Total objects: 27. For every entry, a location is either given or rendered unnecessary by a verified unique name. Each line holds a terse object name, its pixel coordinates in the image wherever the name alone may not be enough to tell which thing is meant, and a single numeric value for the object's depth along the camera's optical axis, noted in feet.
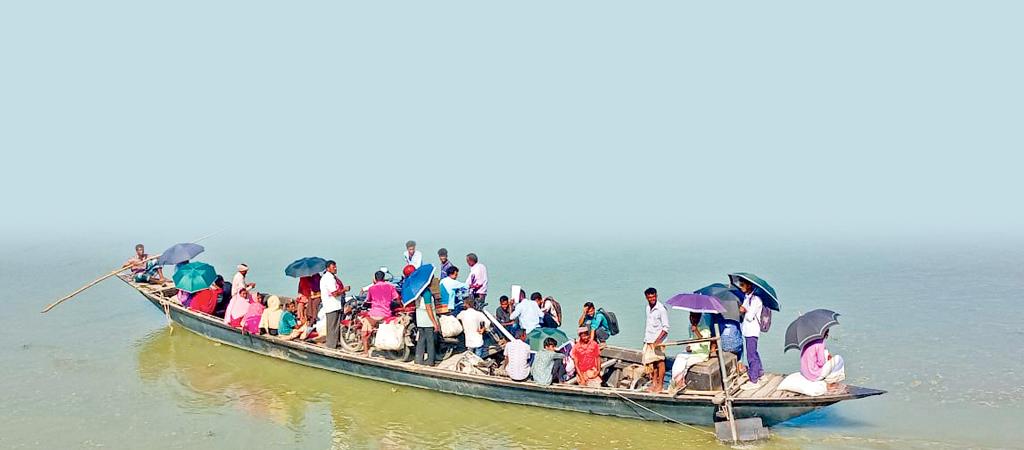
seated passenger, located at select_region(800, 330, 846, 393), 32.17
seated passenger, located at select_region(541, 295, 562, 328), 41.50
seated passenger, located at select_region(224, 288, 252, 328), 46.98
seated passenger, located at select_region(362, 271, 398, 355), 41.06
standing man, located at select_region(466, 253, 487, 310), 44.24
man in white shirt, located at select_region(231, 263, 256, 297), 47.44
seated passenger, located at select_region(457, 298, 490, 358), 39.32
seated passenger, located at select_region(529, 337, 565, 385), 36.04
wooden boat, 32.35
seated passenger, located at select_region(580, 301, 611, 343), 39.04
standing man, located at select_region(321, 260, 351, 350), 41.63
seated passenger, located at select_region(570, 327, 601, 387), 35.78
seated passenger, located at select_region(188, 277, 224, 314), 50.65
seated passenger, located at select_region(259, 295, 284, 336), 45.70
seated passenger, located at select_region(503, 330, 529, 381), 36.50
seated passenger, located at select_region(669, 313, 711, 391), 34.32
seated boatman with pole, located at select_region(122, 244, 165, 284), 59.67
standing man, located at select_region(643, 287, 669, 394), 34.76
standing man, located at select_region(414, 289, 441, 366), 38.93
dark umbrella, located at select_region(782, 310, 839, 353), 31.68
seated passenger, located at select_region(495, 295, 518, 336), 41.83
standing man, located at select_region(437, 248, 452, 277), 44.55
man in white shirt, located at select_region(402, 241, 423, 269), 46.75
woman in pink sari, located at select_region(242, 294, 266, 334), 45.98
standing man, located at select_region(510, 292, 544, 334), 40.37
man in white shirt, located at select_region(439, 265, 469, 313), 41.29
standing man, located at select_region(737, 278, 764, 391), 35.21
